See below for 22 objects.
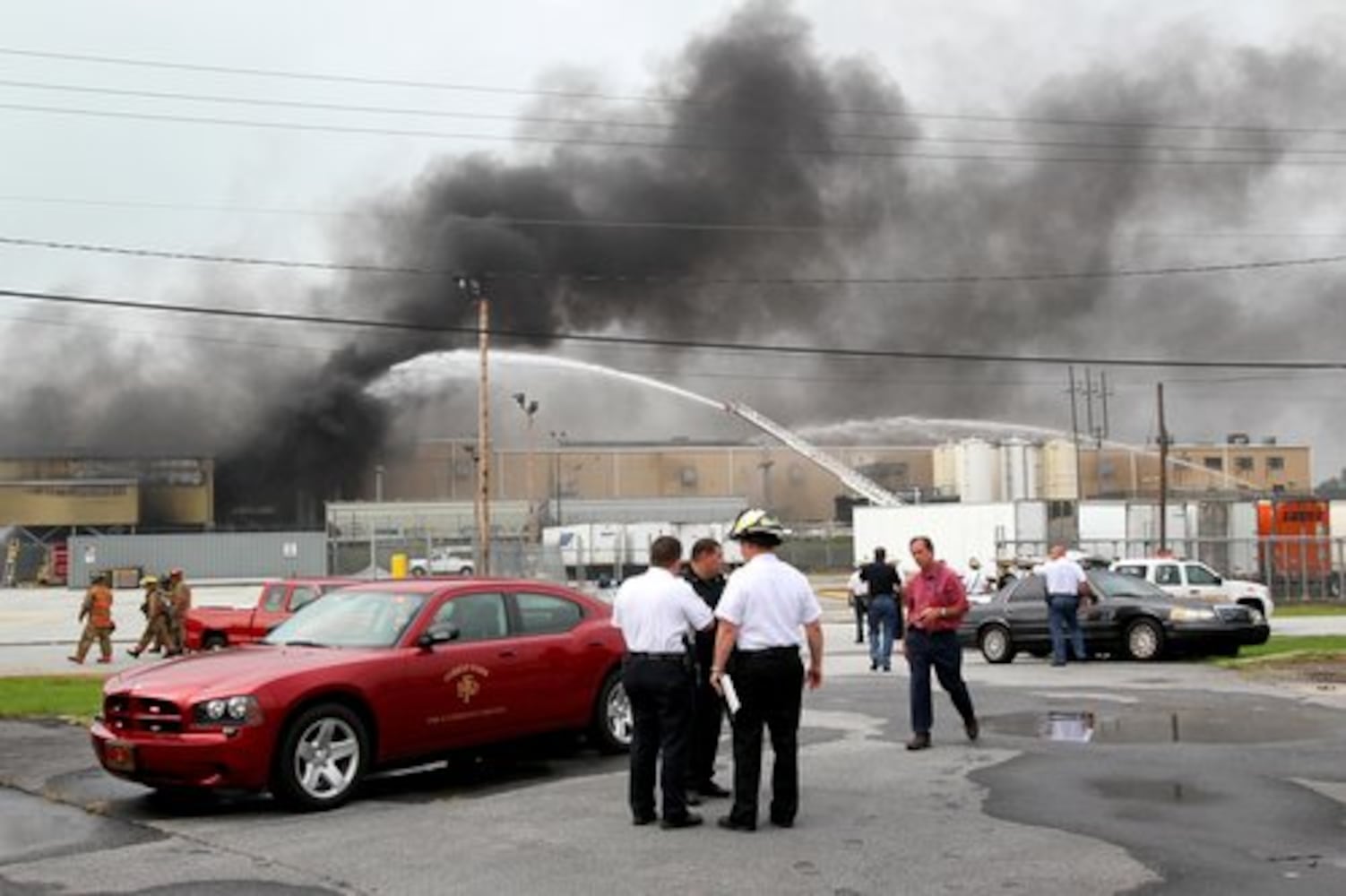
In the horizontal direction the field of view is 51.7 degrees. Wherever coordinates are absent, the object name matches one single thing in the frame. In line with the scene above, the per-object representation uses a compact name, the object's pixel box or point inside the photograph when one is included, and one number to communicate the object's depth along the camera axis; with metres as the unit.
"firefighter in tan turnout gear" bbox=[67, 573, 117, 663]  19.94
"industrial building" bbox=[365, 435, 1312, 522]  82.06
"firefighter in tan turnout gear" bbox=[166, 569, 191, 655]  20.95
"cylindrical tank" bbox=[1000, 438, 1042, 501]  70.12
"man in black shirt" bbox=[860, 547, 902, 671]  16.61
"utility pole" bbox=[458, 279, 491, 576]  28.97
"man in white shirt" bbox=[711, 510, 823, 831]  6.77
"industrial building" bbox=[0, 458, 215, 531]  77.12
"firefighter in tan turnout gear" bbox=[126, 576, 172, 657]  20.94
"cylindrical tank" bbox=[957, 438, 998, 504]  71.62
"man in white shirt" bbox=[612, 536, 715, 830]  6.85
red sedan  7.48
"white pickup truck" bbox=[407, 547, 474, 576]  43.88
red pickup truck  19.08
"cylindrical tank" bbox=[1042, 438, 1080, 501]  76.69
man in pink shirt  9.31
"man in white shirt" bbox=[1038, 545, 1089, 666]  16.59
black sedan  17.28
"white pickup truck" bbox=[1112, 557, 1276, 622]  24.66
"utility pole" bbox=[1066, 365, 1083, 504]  77.93
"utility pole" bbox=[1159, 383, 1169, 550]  38.08
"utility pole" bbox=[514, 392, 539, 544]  61.23
